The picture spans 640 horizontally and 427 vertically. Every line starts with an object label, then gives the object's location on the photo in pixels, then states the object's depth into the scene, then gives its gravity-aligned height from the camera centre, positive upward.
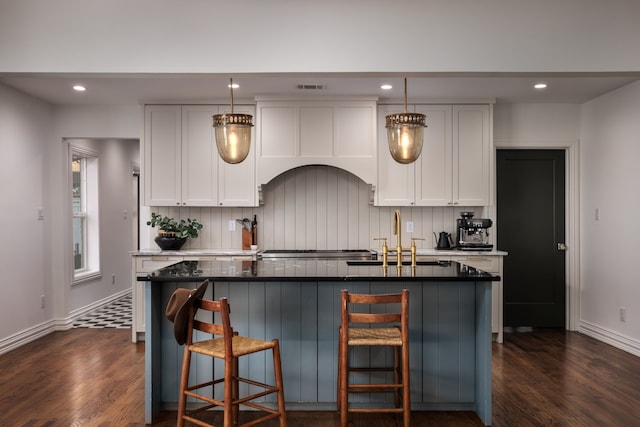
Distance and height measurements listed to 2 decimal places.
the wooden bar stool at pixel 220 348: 2.65 -0.72
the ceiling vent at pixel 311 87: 4.95 +1.22
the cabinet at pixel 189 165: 5.50 +0.52
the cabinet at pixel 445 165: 5.49 +0.51
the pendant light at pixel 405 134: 3.21 +0.50
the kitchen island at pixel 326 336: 3.36 -0.79
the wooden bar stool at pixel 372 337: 2.78 -0.69
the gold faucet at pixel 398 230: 3.60 -0.12
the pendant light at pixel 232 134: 3.24 +0.50
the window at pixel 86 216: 6.73 -0.03
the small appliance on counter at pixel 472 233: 5.36 -0.21
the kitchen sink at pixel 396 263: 3.80 -0.36
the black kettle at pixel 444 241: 5.53 -0.30
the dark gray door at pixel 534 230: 5.77 -0.19
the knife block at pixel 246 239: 5.62 -0.28
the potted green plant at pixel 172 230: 5.43 -0.17
